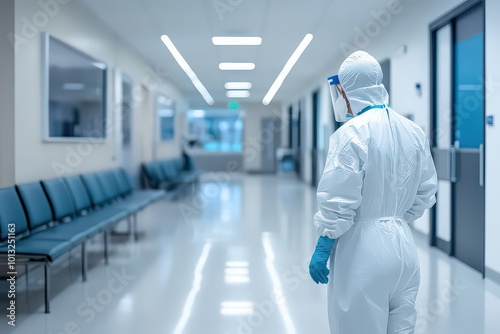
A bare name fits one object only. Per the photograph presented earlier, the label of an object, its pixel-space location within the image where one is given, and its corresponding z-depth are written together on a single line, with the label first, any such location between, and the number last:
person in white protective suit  1.89
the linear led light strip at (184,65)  8.00
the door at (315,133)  13.49
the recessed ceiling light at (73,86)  5.46
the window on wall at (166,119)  11.35
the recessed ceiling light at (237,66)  10.17
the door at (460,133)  4.61
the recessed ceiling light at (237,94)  15.77
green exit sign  19.55
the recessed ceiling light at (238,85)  13.52
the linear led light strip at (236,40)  7.66
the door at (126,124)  8.16
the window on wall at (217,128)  21.50
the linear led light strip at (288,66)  8.14
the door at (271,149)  20.44
